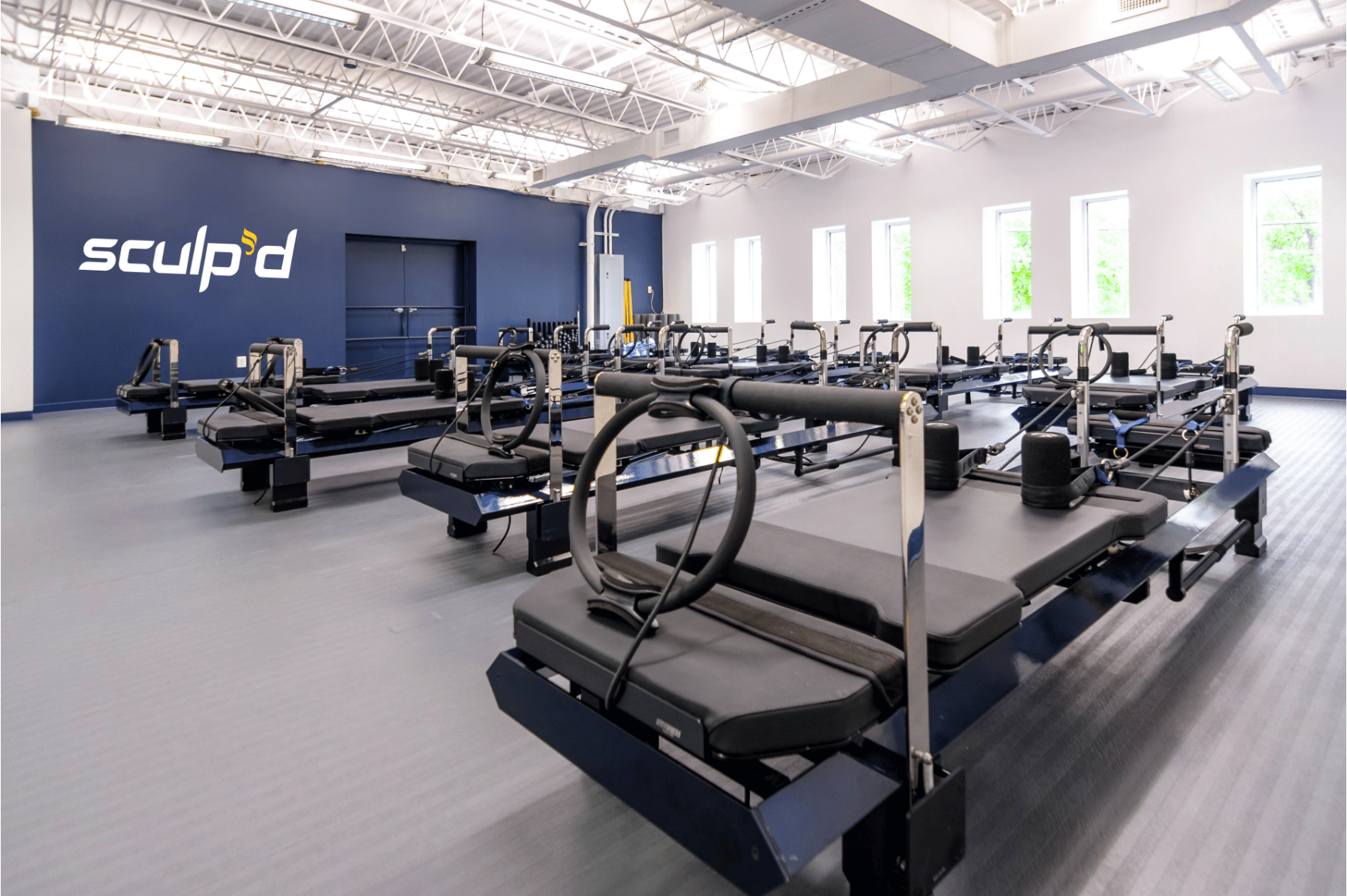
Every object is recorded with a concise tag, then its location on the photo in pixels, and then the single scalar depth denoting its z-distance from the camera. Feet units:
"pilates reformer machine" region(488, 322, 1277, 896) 3.91
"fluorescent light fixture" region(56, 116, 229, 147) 29.94
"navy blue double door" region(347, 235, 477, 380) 41.68
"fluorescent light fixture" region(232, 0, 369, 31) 20.02
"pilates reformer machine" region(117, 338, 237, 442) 23.52
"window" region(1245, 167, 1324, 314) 31.45
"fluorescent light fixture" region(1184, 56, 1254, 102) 25.70
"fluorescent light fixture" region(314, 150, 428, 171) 35.27
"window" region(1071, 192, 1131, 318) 36.42
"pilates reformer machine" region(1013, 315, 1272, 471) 10.75
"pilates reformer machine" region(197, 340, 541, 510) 14.79
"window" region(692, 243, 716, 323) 55.52
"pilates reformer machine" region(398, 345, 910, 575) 10.84
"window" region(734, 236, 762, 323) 52.85
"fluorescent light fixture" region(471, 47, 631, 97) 23.88
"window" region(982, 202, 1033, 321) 39.81
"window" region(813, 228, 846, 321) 48.08
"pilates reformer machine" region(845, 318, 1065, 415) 20.06
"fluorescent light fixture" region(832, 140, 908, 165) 37.79
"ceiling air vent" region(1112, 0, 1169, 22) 19.84
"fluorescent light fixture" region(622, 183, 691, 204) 48.98
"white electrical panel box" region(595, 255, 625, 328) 50.44
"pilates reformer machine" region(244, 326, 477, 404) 20.40
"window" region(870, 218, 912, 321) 44.86
